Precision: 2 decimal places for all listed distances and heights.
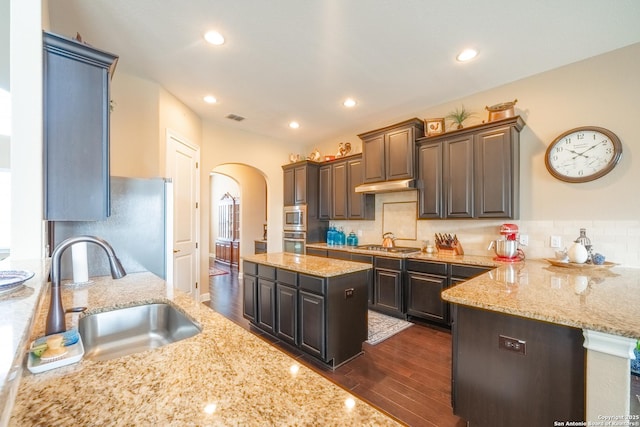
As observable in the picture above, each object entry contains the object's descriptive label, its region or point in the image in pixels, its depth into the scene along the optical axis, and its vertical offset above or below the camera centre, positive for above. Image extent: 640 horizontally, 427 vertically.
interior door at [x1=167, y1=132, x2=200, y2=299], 3.54 +0.05
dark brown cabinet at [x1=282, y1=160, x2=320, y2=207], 5.05 +0.54
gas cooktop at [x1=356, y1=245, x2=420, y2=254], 3.82 -0.55
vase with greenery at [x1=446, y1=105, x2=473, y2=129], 3.47 +1.28
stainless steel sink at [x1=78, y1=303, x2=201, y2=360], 1.22 -0.57
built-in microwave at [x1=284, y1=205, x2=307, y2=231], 5.04 -0.10
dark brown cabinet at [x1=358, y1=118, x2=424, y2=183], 3.67 +0.90
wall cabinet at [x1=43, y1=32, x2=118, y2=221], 1.34 +0.42
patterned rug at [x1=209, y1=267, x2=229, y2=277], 6.56 -1.52
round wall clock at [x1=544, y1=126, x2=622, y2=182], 2.56 +0.59
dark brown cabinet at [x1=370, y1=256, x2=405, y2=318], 3.49 -0.99
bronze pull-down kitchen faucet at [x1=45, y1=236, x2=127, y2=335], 0.94 -0.25
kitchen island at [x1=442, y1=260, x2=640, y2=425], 1.13 -0.60
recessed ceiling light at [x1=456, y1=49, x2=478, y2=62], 2.60 +1.57
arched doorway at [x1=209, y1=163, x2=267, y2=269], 6.96 +0.13
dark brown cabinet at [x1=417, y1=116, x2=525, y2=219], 2.93 +0.49
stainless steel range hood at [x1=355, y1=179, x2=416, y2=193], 3.61 +0.38
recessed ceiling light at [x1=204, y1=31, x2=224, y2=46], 2.35 +1.57
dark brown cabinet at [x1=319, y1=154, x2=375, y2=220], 4.50 +0.35
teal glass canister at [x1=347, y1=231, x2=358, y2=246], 4.79 -0.48
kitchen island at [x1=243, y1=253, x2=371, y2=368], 2.34 -0.87
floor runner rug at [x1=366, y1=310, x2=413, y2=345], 3.01 -1.40
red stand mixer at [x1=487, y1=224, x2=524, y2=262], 2.91 -0.37
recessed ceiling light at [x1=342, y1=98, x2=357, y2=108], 3.72 +1.57
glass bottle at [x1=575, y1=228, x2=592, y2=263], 2.48 -0.27
